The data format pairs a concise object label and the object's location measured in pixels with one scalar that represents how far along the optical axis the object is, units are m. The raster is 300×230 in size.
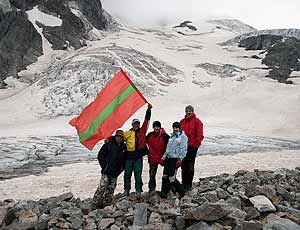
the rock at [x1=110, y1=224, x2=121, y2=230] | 6.30
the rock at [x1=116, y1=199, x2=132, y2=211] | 7.05
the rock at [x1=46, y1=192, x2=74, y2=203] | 8.09
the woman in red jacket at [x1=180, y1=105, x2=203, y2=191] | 7.98
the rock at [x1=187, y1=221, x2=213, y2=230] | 5.48
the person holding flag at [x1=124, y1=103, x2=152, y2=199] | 7.91
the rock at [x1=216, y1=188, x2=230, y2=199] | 6.94
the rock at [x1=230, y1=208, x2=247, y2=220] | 5.75
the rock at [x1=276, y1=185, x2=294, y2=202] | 6.93
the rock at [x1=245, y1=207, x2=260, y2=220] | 5.89
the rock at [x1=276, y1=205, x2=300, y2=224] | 5.89
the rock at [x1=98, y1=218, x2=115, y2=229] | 6.46
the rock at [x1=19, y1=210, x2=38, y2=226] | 6.91
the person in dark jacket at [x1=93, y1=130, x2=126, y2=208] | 7.79
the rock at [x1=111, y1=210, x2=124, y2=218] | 6.75
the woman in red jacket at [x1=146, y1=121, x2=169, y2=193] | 7.88
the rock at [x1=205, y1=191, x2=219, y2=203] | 6.72
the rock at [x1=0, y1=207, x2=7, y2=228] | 6.97
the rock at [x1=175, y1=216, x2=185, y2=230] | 5.90
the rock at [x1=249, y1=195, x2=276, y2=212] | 6.04
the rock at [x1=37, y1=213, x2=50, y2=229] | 6.75
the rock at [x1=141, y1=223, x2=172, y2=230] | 5.75
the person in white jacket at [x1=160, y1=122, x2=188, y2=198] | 7.48
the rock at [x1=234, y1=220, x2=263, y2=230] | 5.33
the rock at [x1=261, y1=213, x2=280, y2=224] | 5.72
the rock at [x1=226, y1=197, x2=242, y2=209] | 6.26
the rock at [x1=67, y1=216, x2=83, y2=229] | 6.57
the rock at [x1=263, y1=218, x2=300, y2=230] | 5.20
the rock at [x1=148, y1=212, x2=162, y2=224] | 6.16
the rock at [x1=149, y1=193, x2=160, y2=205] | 7.50
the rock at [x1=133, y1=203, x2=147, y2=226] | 6.27
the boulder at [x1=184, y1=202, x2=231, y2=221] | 5.64
